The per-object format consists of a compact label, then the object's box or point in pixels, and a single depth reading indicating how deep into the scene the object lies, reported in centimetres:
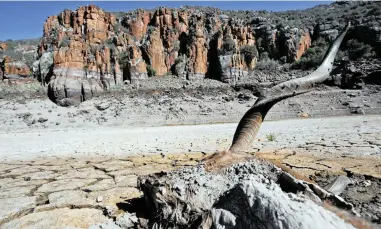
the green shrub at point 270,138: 685
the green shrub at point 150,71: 3378
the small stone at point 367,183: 239
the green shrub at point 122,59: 3248
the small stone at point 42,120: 2277
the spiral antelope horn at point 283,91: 178
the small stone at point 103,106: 2500
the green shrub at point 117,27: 3627
